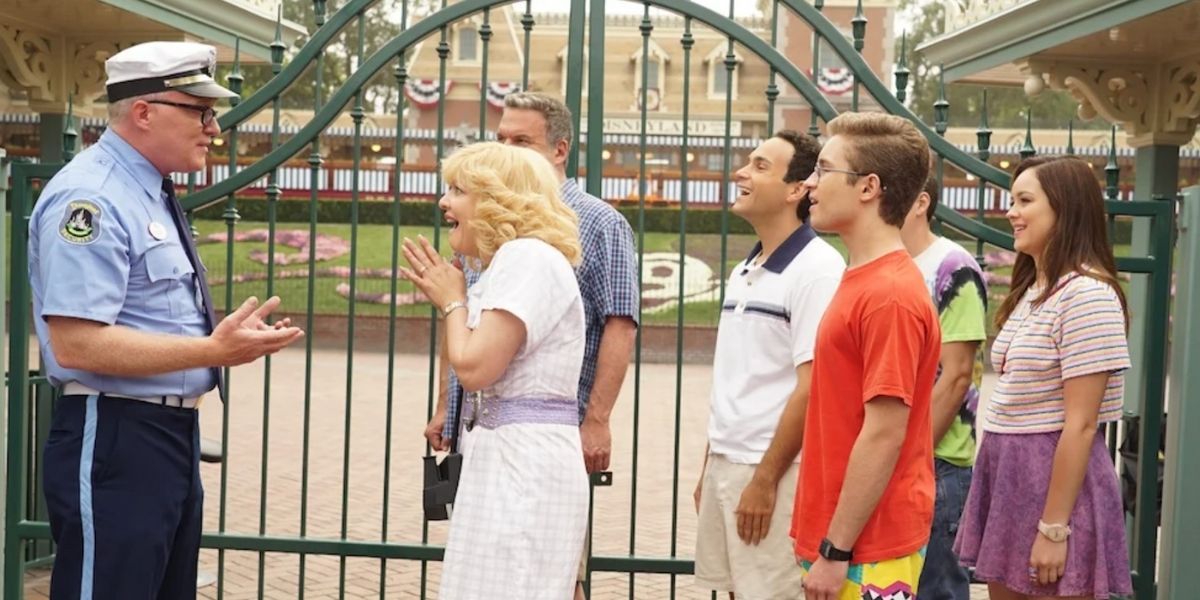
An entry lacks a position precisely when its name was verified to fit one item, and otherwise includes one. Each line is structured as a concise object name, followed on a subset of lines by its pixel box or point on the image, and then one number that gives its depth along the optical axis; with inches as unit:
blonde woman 117.3
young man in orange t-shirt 107.9
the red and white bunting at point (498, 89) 1374.3
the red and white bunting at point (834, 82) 1486.2
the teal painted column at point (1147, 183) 297.1
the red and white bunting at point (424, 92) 1595.7
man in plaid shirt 151.5
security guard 121.8
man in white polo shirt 138.1
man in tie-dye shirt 145.3
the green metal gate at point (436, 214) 172.9
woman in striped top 134.2
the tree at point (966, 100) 1943.9
